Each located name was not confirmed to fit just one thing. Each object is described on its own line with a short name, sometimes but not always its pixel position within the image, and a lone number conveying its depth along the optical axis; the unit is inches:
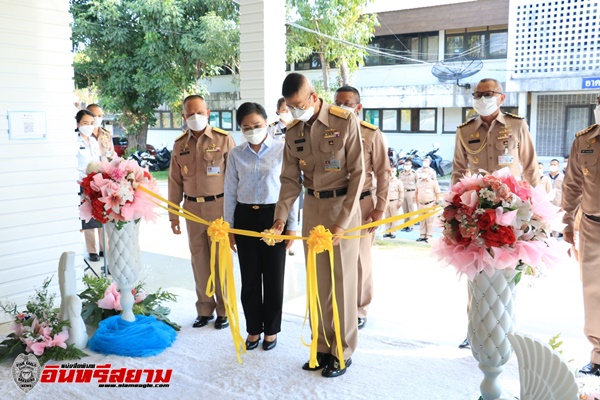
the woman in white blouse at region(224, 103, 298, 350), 143.3
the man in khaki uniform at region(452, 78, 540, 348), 144.6
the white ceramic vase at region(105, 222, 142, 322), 149.3
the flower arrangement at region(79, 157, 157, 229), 143.8
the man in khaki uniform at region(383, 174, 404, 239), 366.0
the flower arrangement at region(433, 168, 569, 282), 80.3
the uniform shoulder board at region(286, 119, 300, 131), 132.1
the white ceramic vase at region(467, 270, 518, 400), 85.6
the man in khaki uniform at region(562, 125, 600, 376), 128.6
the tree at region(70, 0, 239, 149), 568.7
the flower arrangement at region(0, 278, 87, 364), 141.6
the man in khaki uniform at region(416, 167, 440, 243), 354.6
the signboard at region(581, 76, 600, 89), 502.6
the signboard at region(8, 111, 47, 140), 173.3
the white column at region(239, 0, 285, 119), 210.8
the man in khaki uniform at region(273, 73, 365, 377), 125.8
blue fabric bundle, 145.4
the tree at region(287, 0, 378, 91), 483.2
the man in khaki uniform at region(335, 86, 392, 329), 160.6
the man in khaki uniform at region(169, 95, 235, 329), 159.2
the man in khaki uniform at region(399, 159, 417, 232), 376.8
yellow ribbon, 117.9
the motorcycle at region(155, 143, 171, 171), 776.3
